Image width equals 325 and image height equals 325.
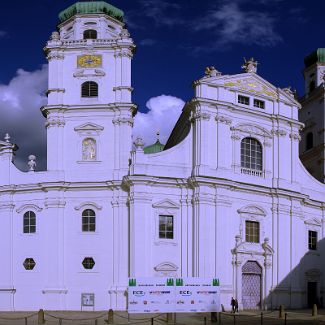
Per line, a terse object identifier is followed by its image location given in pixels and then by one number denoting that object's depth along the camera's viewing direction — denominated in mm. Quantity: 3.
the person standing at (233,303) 40253
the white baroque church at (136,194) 43156
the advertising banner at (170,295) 30125
